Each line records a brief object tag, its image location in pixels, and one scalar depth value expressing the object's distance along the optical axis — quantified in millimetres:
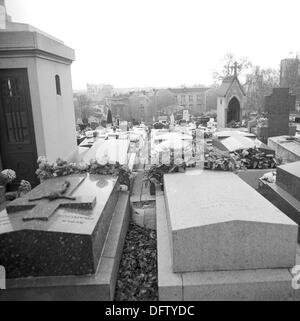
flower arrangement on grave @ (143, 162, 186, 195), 5691
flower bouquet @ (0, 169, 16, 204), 5645
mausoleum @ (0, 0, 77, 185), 5953
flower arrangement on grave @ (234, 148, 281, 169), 7754
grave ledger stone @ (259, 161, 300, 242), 4863
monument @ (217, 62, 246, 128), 19116
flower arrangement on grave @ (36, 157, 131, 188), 5320
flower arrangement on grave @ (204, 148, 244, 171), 5711
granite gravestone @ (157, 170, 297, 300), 3164
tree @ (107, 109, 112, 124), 25597
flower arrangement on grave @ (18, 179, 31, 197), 5431
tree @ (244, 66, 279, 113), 35406
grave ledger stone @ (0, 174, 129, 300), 3152
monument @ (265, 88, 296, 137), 12703
